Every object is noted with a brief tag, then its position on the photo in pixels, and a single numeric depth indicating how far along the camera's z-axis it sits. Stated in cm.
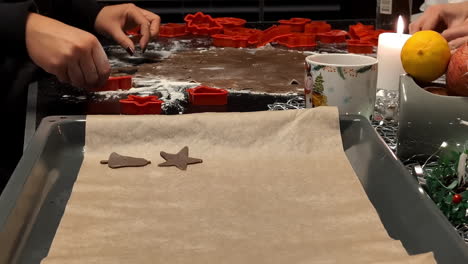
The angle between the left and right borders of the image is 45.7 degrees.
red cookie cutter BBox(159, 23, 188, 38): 173
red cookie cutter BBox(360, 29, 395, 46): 153
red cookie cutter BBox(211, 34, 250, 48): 156
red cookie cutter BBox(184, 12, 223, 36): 171
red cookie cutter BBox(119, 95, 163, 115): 101
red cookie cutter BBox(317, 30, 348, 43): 162
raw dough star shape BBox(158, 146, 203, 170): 75
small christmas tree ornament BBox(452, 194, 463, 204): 61
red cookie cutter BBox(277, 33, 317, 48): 157
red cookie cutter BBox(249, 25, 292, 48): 159
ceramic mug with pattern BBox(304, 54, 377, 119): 90
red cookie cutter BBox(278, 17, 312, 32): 169
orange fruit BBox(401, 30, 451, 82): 81
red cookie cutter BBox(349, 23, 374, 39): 159
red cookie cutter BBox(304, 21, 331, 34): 167
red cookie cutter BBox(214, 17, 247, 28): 172
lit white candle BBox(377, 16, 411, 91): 105
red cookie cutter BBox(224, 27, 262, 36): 163
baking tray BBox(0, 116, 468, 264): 55
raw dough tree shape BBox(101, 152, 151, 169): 75
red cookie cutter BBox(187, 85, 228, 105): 108
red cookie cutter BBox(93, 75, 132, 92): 117
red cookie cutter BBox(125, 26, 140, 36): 173
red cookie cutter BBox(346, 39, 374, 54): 149
